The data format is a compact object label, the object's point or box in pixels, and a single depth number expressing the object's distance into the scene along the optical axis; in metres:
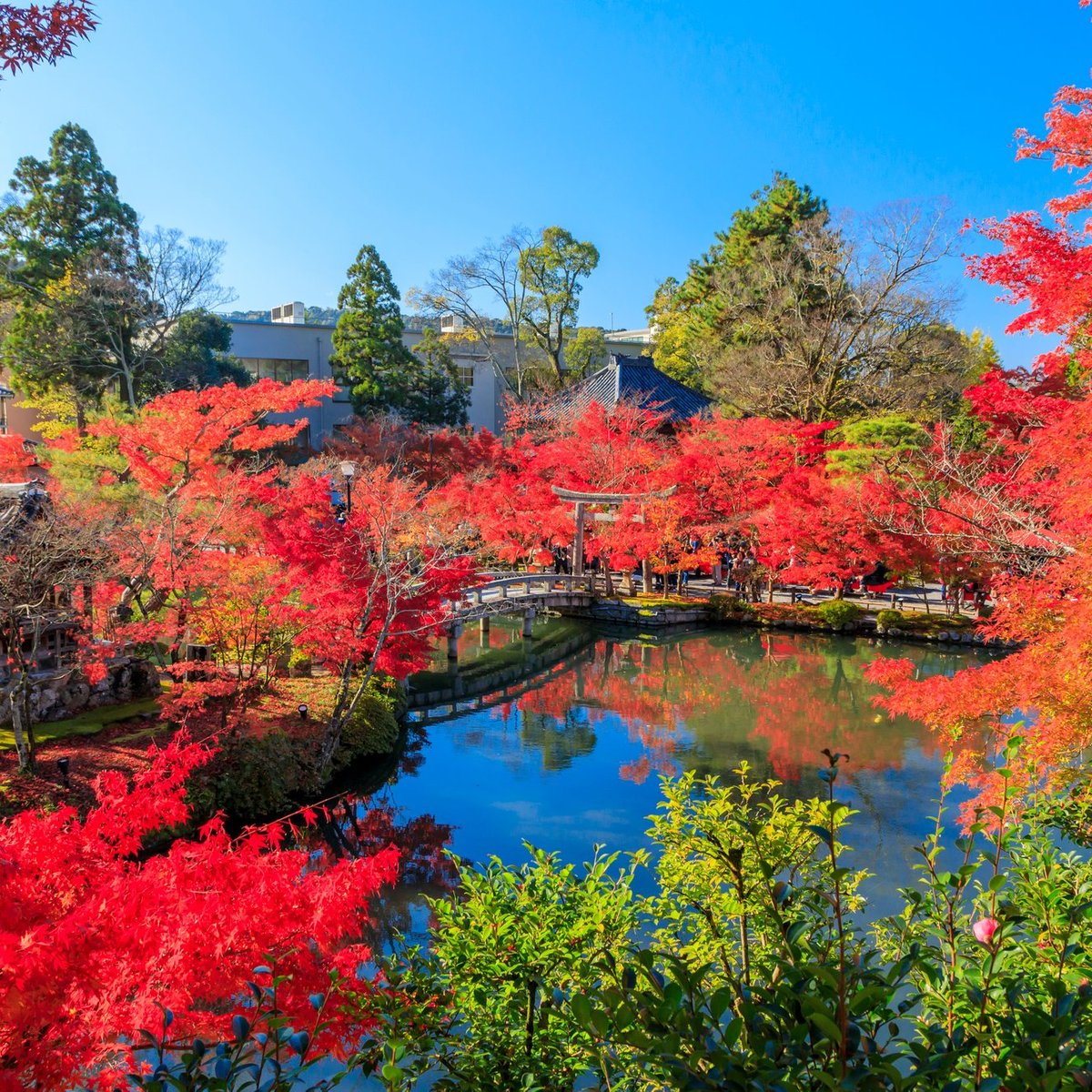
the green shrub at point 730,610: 22.22
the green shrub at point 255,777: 9.98
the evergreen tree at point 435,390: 31.77
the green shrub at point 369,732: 12.16
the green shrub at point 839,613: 20.89
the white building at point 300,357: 33.69
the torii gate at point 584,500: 21.34
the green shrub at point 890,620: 20.34
